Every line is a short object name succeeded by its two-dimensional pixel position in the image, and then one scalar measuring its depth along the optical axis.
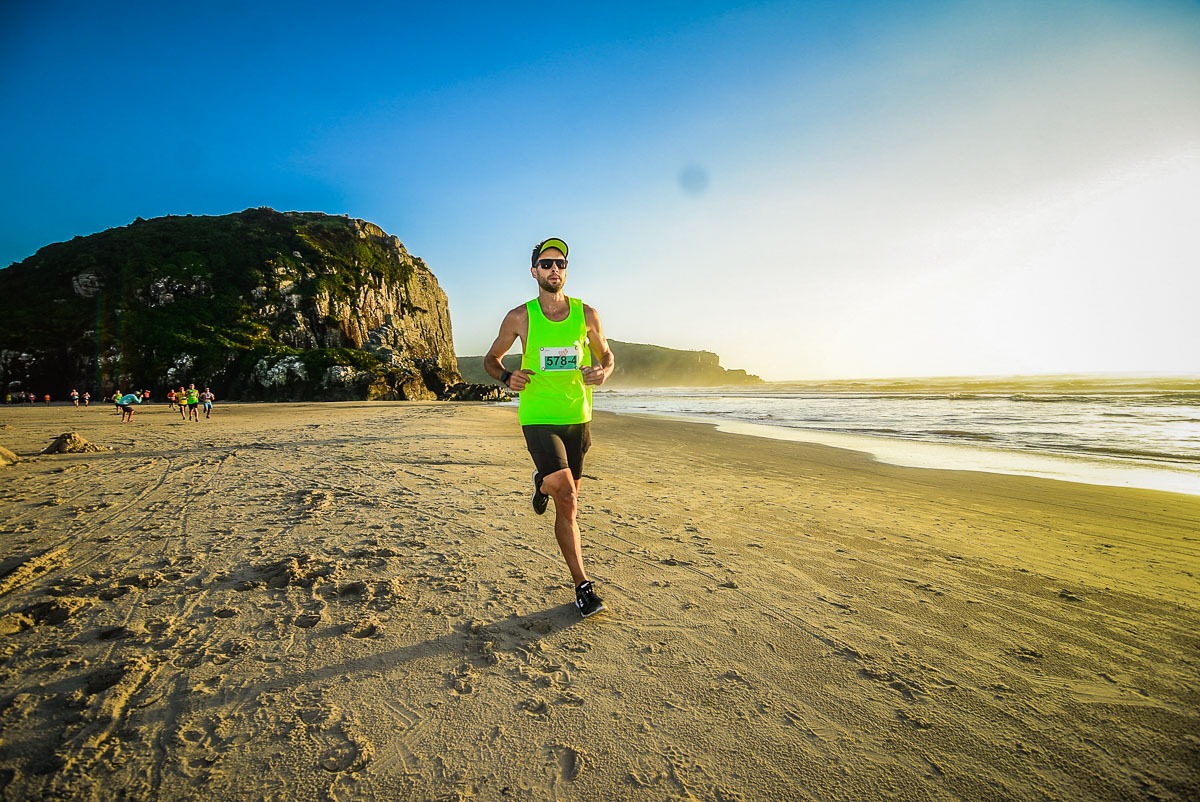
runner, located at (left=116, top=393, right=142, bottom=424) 18.42
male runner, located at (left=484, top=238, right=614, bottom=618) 3.71
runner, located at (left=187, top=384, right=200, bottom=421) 21.28
